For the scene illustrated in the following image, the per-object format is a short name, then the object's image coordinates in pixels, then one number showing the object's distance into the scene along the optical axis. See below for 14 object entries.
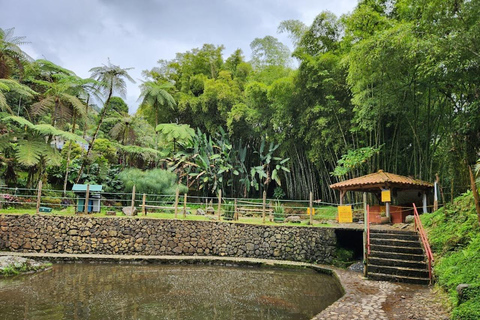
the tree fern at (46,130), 10.30
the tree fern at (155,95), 16.03
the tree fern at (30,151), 10.23
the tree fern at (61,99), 11.71
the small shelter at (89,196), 10.44
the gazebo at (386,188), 9.89
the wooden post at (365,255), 7.36
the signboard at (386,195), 9.95
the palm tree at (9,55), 11.11
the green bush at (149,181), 14.64
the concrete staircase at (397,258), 6.81
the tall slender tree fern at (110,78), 12.84
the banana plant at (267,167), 16.50
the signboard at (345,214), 10.69
